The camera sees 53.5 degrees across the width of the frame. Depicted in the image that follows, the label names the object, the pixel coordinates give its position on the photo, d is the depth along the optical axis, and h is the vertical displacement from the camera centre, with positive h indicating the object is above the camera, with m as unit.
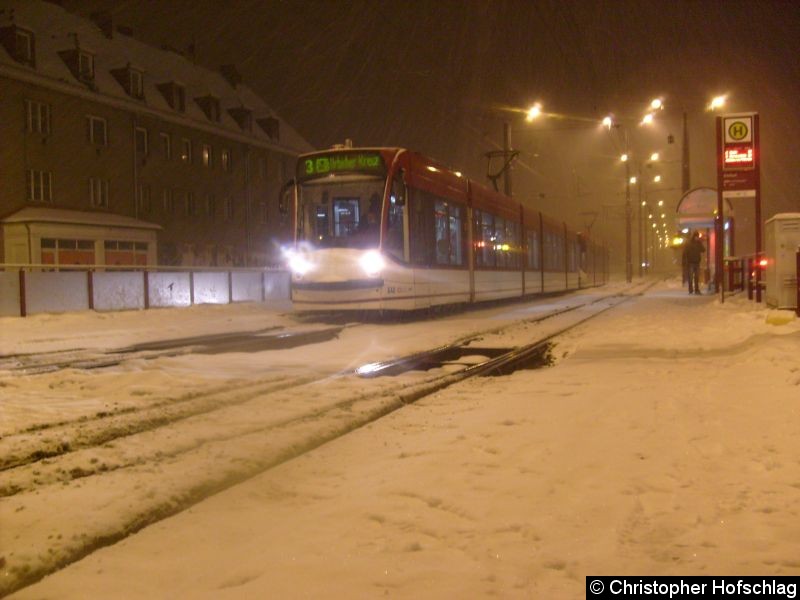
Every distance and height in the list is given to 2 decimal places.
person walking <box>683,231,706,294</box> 26.43 +0.38
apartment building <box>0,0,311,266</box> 35.16 +6.84
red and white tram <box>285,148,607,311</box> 16.83 +0.98
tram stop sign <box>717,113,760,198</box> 17.83 +2.56
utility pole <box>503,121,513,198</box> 34.16 +4.68
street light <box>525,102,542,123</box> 30.62 +6.21
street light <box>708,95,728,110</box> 28.73 +6.06
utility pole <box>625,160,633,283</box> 46.72 +2.67
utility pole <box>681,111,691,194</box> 33.69 +4.49
